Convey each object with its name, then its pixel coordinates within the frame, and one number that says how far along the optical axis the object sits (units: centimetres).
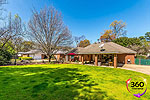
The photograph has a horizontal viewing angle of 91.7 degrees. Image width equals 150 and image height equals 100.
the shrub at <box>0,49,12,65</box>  1432
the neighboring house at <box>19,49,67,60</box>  2992
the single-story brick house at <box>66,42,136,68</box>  1371
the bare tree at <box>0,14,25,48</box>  1540
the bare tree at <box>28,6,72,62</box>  1734
